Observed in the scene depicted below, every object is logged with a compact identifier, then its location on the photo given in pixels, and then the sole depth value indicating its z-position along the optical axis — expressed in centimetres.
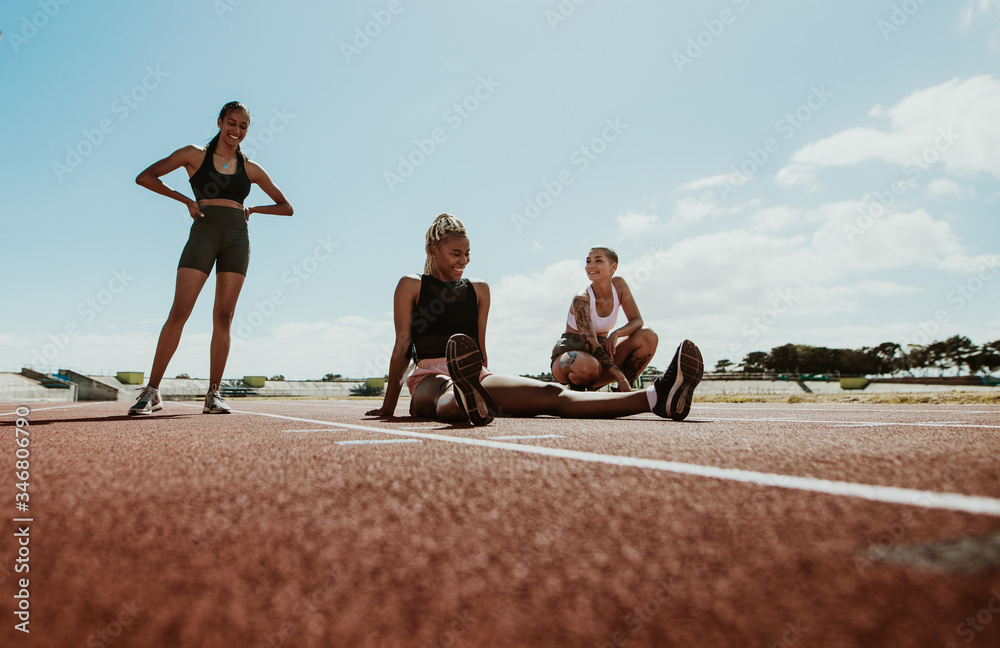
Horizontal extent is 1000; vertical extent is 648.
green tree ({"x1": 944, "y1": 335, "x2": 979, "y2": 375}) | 9994
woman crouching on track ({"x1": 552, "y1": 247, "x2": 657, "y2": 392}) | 545
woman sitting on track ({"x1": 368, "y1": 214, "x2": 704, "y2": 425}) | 288
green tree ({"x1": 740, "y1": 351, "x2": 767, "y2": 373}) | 12075
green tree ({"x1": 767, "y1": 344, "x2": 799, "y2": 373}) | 11194
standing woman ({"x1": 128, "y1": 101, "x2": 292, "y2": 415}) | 440
